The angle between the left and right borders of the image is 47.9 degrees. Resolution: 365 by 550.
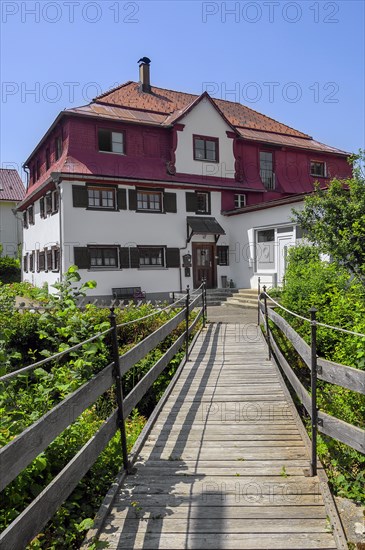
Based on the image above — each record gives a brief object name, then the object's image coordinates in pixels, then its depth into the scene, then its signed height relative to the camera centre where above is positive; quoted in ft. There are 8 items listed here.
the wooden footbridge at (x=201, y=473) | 9.32 -6.45
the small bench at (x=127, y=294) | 61.52 -3.64
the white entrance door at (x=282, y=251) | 57.32 +2.23
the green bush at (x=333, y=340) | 13.38 -4.38
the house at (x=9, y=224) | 111.45 +13.21
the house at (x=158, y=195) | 60.54 +12.04
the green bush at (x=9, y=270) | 99.59 +0.50
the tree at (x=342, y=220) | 41.50 +4.78
